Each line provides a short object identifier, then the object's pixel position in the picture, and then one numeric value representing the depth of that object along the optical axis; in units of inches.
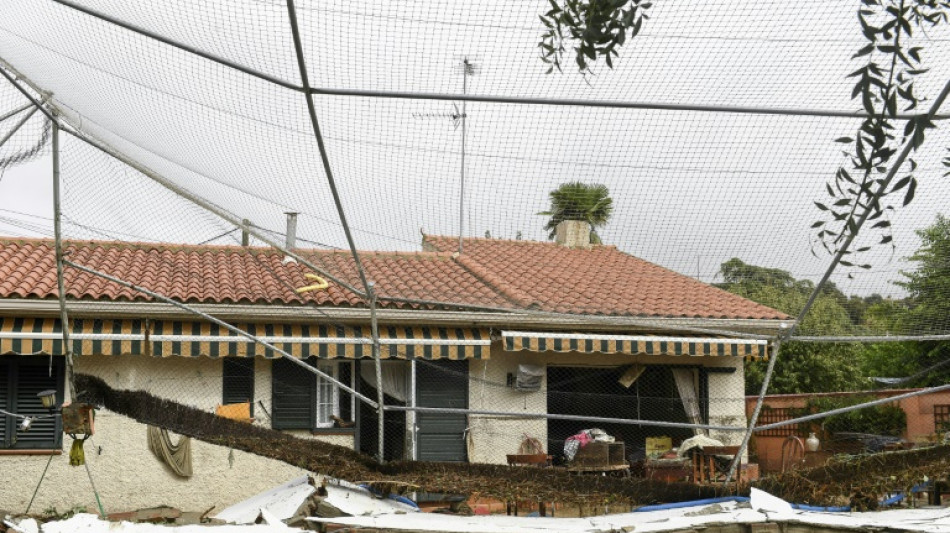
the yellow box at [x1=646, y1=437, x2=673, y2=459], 521.3
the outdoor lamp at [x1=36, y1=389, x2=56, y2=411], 352.4
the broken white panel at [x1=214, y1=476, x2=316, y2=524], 311.9
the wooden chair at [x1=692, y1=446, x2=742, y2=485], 428.1
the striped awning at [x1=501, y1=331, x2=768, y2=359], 484.7
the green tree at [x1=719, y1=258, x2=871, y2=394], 290.4
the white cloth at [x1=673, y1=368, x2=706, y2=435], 528.4
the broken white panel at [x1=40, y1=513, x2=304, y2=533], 279.4
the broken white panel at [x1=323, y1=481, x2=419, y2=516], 308.7
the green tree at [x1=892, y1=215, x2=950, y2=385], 263.0
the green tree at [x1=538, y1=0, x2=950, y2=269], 130.6
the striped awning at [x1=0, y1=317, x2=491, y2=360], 438.9
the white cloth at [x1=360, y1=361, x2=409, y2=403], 505.0
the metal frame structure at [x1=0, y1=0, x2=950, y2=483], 206.8
